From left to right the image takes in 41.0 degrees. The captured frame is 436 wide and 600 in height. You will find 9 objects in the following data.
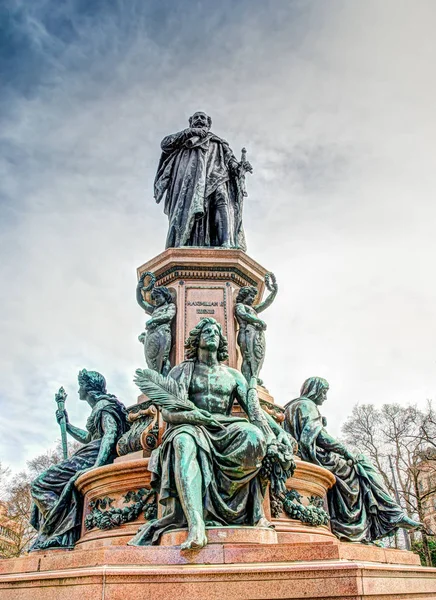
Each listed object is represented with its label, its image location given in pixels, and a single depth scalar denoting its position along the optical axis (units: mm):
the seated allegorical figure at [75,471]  7391
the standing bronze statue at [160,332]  8188
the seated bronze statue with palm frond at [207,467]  5387
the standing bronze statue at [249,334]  8367
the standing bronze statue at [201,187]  10297
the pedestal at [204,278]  8594
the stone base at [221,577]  3803
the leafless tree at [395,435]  26316
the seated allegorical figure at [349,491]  8047
